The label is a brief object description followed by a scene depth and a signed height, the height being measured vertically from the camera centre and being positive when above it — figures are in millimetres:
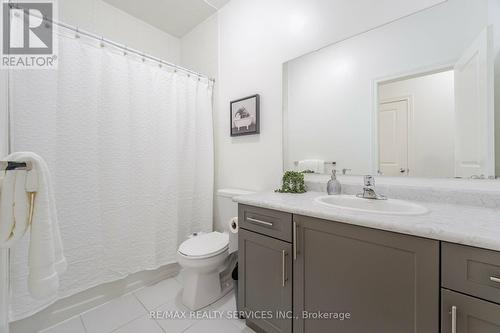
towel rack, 680 +1
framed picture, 1742 +439
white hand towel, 707 -234
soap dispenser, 1312 -143
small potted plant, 1430 -126
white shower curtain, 1163 +81
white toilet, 1420 -726
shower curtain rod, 1176 +854
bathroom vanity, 623 -405
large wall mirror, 974 +383
